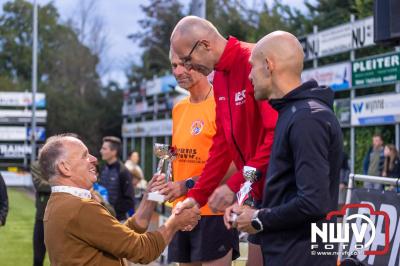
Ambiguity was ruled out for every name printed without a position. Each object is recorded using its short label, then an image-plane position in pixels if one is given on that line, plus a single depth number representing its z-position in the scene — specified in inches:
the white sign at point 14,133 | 1886.1
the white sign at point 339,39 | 705.0
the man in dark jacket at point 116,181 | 424.2
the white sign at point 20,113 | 1929.1
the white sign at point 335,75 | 727.1
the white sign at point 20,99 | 1980.8
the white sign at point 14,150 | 1860.0
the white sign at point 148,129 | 1231.7
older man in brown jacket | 165.8
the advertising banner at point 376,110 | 651.5
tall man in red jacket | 163.4
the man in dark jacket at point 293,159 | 130.0
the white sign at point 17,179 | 1678.2
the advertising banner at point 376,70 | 652.7
